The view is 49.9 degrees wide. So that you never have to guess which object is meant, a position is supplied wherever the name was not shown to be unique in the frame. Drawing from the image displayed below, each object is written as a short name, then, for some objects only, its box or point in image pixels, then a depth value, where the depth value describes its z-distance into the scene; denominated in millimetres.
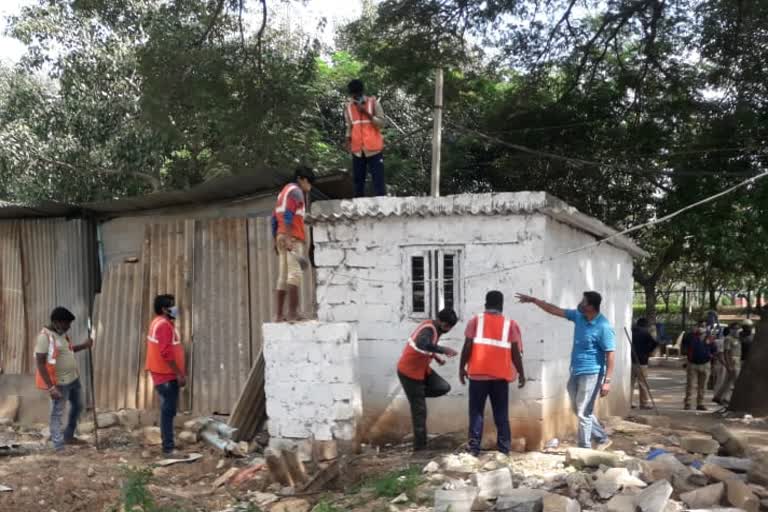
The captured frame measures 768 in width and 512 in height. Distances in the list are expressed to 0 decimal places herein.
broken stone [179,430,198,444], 8750
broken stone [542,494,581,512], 5659
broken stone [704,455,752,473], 6664
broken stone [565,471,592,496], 6082
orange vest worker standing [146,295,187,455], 8148
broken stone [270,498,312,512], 6477
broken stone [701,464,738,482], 6073
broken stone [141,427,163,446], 8812
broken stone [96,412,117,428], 9797
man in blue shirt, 7199
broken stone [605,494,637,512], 5566
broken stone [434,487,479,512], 5789
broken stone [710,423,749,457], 7344
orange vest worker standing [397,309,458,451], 7188
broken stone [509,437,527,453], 7488
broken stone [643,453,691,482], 6312
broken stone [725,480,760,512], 5734
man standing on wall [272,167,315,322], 7789
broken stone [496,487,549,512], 5754
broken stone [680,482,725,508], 5801
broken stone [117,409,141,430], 9820
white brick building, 7625
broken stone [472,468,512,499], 6109
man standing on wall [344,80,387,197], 8773
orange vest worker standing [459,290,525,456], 6941
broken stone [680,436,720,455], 7422
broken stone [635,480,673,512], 5441
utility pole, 8758
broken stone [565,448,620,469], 6645
